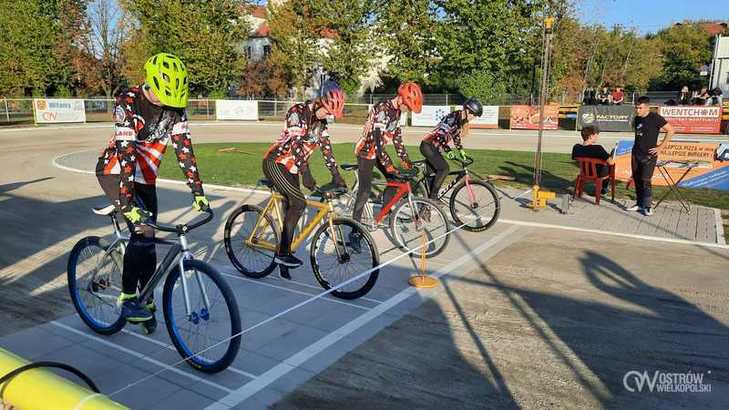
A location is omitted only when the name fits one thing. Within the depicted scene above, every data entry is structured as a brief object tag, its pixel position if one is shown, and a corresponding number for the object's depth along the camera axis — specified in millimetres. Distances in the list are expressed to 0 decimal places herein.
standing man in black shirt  9305
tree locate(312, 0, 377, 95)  46906
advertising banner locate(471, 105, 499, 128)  35156
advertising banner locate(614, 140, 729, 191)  11500
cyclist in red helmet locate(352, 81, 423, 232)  6790
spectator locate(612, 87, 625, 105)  30733
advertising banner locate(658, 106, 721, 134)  26766
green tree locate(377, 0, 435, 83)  45969
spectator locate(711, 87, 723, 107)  27834
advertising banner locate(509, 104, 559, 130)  32594
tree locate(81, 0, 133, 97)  52875
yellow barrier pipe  1380
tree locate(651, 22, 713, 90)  60875
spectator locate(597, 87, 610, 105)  31312
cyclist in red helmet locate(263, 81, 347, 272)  5465
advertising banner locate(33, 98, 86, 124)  34938
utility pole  9211
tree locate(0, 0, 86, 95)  48062
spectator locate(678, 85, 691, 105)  29583
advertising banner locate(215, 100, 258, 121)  42812
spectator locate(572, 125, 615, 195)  9773
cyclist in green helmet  3850
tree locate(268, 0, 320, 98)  47969
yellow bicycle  5449
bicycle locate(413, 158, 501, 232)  8258
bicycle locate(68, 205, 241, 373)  3881
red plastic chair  9883
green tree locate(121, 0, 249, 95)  47000
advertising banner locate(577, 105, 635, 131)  29281
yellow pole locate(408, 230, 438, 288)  5891
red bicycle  6895
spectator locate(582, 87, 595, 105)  32612
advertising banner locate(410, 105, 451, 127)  36562
